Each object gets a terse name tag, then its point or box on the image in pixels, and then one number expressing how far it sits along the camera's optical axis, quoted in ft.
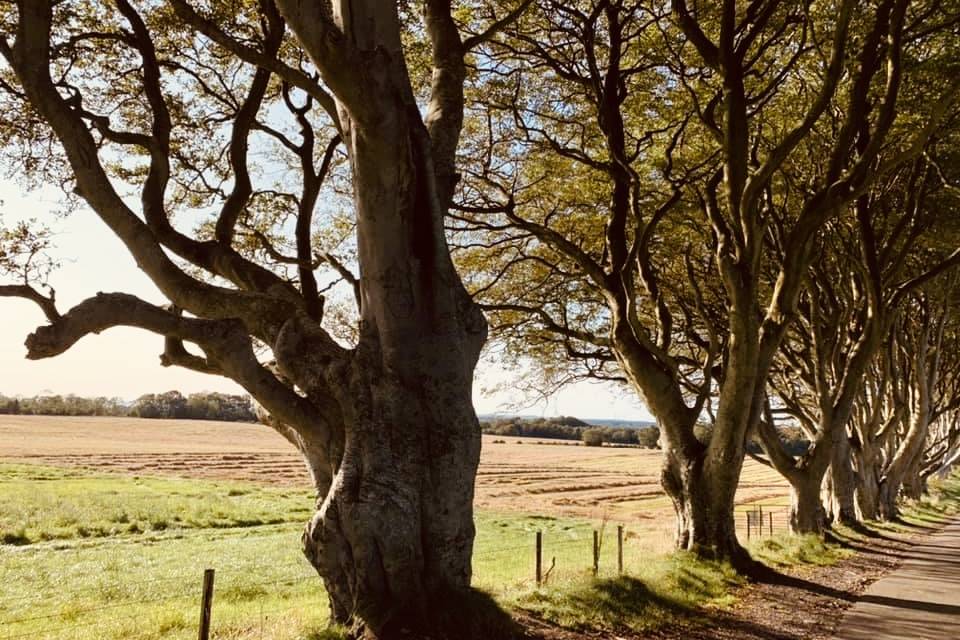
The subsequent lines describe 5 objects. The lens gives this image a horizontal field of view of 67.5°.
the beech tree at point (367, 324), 20.98
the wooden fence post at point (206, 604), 22.29
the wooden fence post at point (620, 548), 39.65
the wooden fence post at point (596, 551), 37.32
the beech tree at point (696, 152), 35.37
